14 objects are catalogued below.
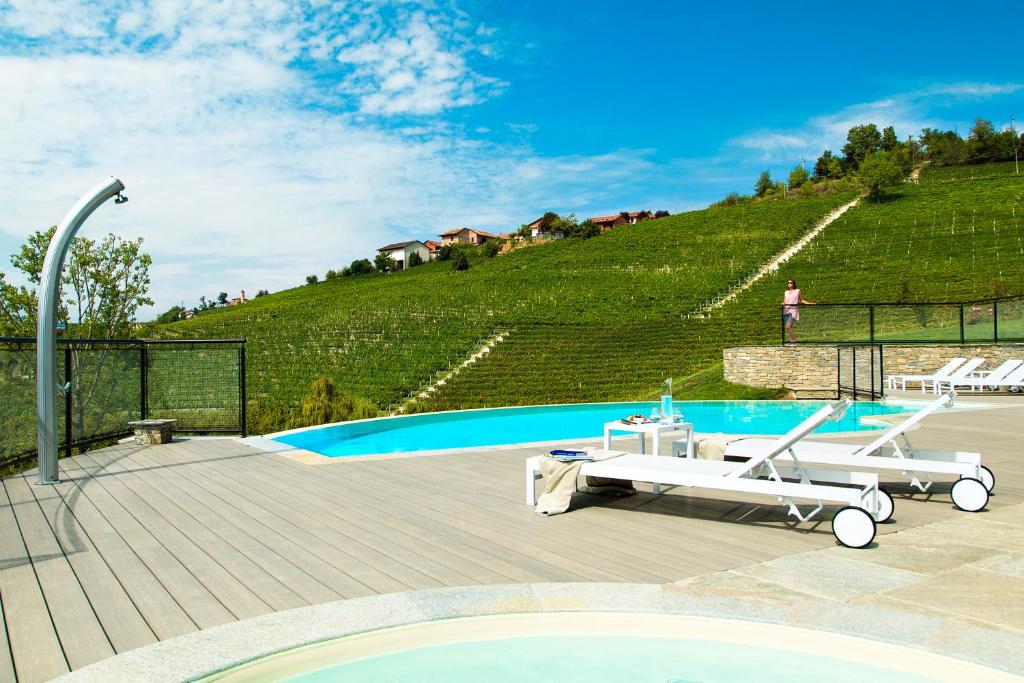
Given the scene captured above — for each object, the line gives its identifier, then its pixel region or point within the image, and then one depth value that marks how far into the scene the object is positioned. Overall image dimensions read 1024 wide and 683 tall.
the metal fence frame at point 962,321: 17.27
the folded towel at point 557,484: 5.15
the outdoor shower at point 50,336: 6.35
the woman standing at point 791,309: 17.09
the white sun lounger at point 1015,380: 15.10
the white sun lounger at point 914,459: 5.09
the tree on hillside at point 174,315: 52.45
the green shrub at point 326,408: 14.91
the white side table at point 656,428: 6.06
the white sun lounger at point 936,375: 16.03
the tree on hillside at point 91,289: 12.87
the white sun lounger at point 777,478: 4.19
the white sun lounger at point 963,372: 15.70
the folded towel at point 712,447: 6.12
